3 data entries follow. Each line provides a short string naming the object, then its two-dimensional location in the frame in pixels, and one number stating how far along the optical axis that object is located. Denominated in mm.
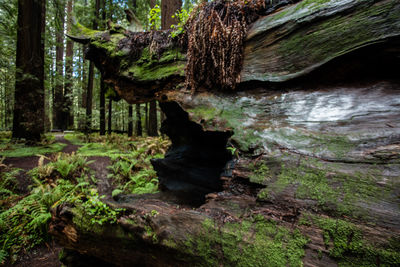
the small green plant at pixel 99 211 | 2246
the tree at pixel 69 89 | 17025
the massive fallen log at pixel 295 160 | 1416
